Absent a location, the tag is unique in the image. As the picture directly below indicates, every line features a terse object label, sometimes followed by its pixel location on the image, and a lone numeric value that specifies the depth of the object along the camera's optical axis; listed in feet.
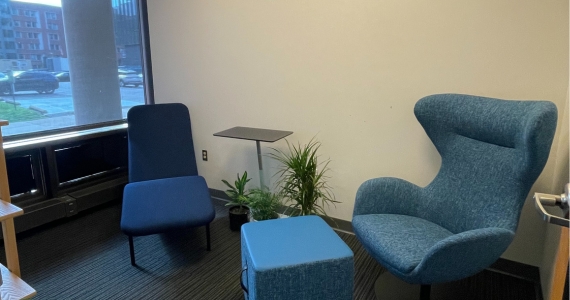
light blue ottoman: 4.88
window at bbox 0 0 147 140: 8.63
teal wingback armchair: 4.92
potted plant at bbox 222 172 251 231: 8.90
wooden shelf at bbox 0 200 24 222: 5.03
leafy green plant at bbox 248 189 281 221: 8.27
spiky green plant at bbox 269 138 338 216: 7.93
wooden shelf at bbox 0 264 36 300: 5.09
